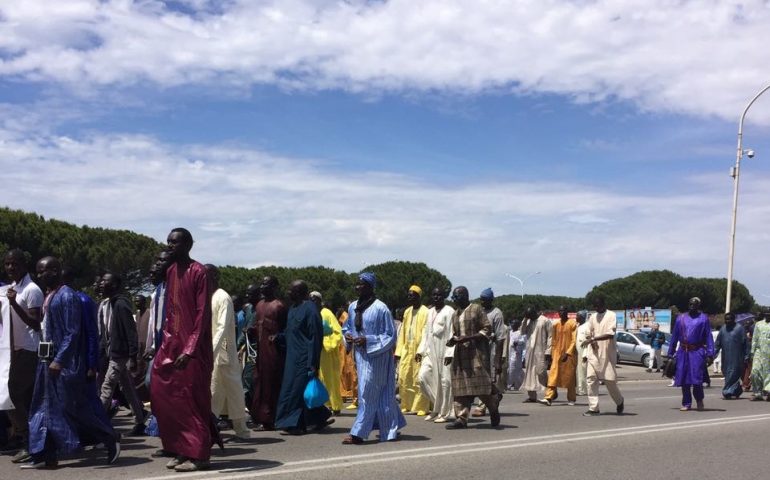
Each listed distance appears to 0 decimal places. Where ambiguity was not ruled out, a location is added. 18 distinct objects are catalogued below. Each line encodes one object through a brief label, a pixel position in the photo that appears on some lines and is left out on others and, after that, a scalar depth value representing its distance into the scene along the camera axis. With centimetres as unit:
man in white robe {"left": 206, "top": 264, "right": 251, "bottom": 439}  955
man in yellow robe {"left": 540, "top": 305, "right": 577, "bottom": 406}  1566
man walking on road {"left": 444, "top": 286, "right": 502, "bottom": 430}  1084
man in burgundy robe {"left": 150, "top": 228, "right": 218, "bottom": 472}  727
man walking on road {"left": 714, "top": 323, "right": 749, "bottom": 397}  1738
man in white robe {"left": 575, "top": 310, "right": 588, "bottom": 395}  1784
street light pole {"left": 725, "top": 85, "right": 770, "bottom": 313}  2889
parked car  3319
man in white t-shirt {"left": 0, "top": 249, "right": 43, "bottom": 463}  819
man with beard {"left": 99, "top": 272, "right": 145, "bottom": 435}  980
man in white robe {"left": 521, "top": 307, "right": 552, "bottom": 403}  1588
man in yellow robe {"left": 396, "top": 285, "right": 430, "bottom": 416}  1298
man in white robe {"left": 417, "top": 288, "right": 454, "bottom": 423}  1185
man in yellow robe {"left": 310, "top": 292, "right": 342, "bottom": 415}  1284
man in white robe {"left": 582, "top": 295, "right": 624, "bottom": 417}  1295
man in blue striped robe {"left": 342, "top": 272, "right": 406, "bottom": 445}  950
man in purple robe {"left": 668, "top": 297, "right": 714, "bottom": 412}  1382
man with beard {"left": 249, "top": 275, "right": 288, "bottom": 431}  1052
